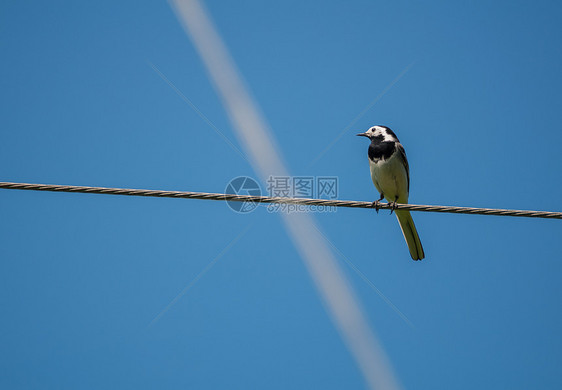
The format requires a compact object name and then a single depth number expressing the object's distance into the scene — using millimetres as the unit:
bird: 12211
